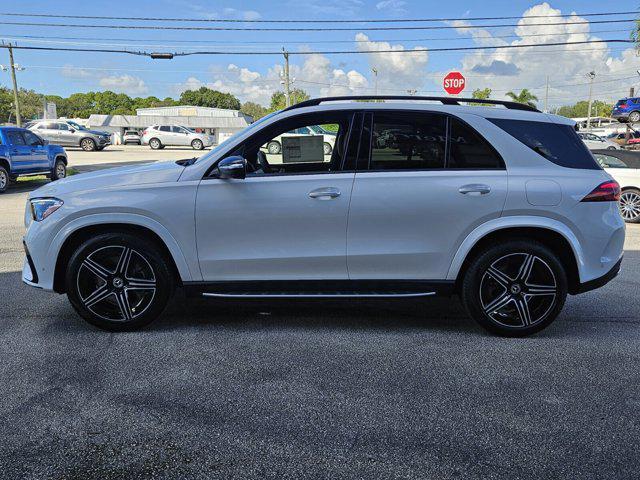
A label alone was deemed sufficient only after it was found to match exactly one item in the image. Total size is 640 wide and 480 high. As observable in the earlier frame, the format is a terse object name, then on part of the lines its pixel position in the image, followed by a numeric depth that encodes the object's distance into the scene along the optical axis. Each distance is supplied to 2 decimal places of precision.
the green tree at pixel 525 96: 61.97
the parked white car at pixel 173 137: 37.97
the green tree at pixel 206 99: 140.62
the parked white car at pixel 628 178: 10.28
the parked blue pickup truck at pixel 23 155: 14.40
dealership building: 68.25
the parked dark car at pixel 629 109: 30.94
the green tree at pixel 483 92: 69.52
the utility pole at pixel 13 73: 43.19
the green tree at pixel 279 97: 88.96
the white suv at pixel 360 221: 4.08
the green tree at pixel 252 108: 140.35
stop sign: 14.21
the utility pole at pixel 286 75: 49.00
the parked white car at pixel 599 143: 28.48
